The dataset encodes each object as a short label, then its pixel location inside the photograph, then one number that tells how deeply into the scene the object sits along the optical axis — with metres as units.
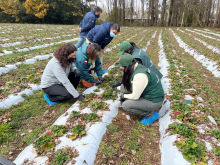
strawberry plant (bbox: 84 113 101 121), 3.40
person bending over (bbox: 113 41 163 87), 4.10
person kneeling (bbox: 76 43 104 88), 4.21
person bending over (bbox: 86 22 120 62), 5.00
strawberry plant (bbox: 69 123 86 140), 2.91
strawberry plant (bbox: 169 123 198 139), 2.81
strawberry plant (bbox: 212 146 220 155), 2.40
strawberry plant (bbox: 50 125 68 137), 3.00
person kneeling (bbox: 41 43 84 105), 3.55
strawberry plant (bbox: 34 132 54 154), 2.67
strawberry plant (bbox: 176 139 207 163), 2.37
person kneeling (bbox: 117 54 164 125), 2.93
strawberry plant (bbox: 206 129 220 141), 2.72
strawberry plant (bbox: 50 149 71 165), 2.46
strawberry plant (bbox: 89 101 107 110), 3.81
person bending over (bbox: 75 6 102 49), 5.58
